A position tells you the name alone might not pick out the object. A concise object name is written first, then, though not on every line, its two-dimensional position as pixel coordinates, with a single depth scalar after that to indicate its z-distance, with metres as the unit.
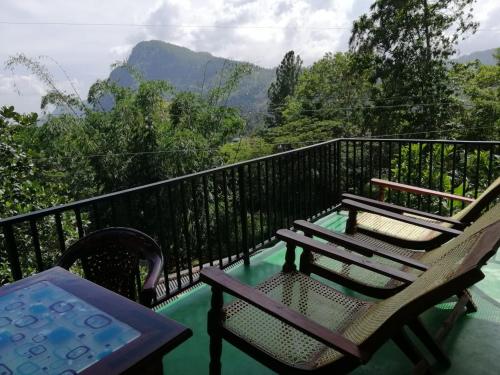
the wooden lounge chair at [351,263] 1.83
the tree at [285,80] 25.70
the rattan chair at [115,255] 1.75
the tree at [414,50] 15.32
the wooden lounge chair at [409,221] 2.33
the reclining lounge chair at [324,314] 1.18
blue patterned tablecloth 0.95
